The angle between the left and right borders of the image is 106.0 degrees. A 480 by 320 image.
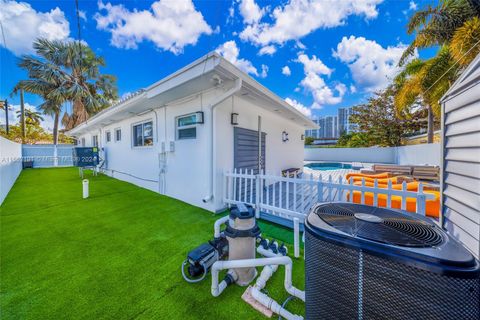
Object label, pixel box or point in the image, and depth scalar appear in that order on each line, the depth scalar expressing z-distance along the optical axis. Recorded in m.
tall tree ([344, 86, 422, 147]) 17.45
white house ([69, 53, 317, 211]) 3.91
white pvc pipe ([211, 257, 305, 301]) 1.71
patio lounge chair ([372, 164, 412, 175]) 8.18
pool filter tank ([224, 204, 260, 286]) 1.91
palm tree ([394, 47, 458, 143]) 7.86
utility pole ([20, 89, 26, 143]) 14.83
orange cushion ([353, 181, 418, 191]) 3.38
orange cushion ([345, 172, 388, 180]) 5.52
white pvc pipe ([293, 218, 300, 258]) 2.55
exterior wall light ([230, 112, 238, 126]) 4.47
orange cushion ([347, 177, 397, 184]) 4.66
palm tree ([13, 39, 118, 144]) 11.73
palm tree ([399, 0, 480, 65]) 6.43
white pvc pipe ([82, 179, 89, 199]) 5.16
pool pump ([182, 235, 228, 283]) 2.03
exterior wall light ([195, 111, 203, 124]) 4.27
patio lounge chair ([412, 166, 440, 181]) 7.54
